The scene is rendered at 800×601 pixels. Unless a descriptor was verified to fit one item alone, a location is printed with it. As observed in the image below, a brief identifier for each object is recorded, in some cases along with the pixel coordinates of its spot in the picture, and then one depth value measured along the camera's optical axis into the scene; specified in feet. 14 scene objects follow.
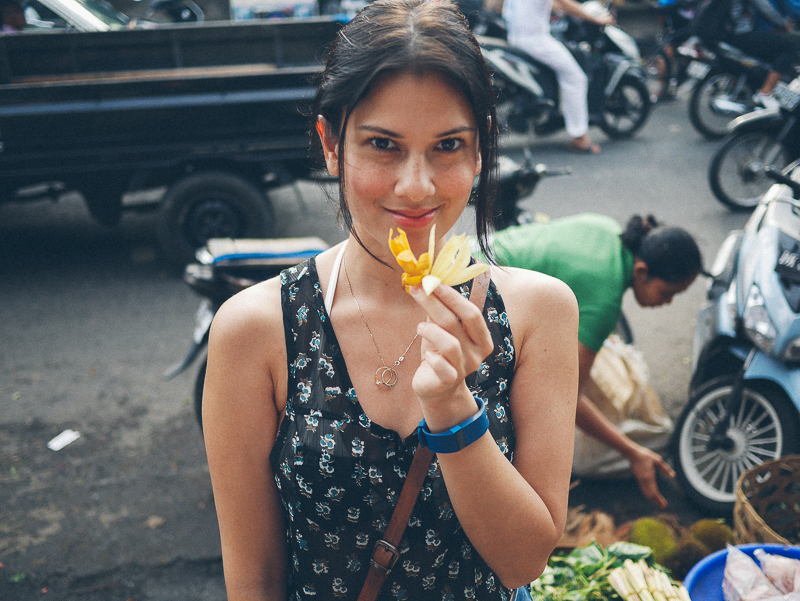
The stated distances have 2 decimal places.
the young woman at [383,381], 3.78
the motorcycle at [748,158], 17.65
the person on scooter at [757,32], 23.84
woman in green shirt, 8.82
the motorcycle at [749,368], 9.14
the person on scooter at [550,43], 22.93
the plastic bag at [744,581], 5.76
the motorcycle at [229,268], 10.37
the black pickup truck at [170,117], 15.53
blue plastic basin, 6.11
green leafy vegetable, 7.02
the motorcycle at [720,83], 24.59
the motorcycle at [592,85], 23.94
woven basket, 8.00
